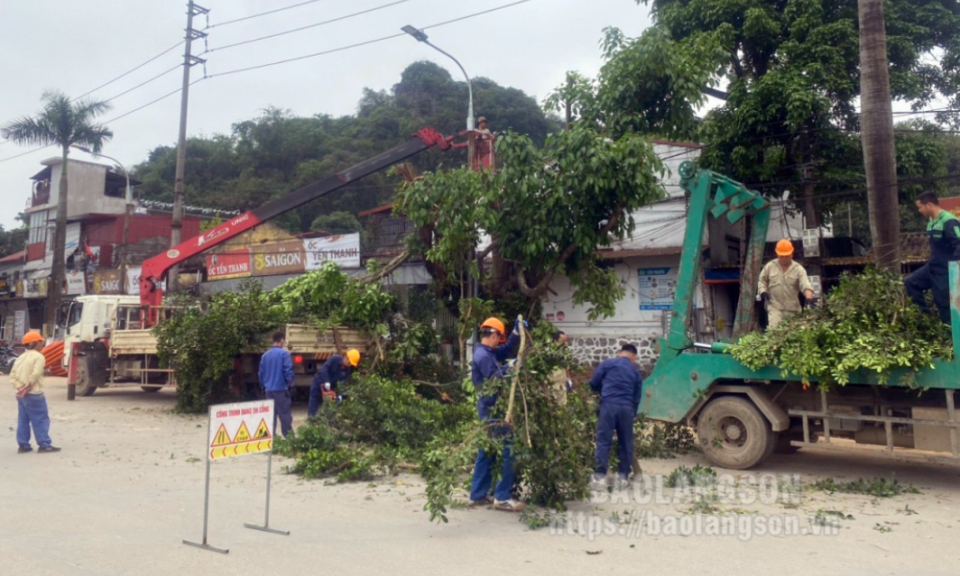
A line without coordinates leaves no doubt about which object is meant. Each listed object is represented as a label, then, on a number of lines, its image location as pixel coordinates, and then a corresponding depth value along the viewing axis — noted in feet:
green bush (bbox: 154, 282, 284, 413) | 48.32
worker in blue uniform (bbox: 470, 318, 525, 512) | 23.36
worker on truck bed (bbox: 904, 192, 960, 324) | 26.66
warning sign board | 20.77
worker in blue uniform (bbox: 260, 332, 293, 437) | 36.01
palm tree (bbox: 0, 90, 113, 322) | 104.63
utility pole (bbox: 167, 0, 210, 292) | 73.82
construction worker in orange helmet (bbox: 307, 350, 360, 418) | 39.29
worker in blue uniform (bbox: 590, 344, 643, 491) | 26.84
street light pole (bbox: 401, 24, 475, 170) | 55.42
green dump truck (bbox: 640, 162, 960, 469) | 26.89
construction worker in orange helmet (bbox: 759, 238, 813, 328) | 31.86
